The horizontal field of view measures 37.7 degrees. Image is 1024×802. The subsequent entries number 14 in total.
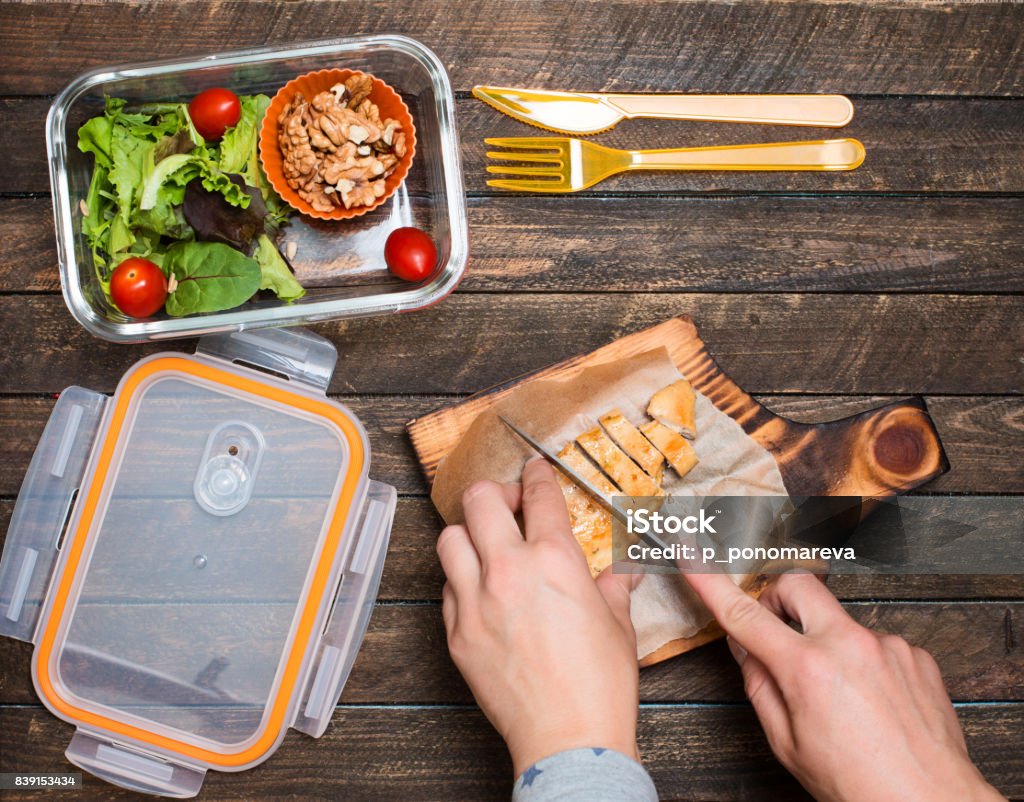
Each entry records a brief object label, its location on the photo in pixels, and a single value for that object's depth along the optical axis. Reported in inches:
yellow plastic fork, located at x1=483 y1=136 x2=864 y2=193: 30.0
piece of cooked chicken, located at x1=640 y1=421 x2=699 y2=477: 28.9
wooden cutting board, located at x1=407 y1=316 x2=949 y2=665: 29.8
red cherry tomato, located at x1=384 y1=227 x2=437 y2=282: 28.9
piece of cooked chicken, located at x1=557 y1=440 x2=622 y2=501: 29.0
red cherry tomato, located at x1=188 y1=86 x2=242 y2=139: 28.7
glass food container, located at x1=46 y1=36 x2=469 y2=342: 28.8
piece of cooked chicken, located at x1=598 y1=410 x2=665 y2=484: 28.9
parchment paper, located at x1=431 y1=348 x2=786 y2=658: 29.1
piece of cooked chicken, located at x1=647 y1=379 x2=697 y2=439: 29.0
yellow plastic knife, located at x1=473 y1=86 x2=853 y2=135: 30.0
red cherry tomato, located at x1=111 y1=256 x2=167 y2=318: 28.1
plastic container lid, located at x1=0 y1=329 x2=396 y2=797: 29.3
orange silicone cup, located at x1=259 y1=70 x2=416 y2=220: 29.0
